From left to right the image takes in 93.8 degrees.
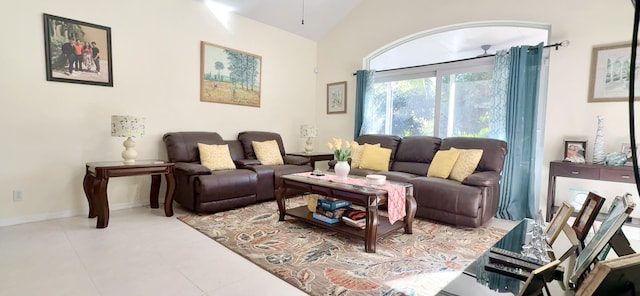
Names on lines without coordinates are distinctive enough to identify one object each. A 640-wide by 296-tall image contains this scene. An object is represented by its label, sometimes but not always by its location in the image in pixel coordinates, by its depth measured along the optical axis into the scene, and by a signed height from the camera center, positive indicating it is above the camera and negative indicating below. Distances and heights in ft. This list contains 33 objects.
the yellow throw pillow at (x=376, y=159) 13.88 -1.43
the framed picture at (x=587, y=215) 4.30 -1.24
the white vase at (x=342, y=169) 10.36 -1.44
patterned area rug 6.66 -3.45
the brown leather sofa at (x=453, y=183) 10.14 -1.96
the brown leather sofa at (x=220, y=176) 11.41 -2.08
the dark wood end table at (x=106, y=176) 9.71 -1.85
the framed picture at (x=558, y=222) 4.83 -1.51
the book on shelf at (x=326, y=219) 9.45 -2.94
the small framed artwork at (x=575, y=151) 10.66 -0.66
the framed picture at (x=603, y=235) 3.02 -1.09
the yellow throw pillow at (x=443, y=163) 11.85 -1.36
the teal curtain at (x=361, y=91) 16.66 +2.05
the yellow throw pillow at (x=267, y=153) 15.06 -1.38
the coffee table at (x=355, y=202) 8.27 -2.25
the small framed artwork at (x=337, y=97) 18.17 +1.84
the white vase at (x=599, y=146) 10.18 -0.45
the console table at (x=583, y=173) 9.45 -1.33
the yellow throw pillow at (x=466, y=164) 11.41 -1.32
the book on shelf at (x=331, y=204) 9.62 -2.50
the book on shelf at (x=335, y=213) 9.51 -2.75
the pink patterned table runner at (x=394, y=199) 8.71 -2.08
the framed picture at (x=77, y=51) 10.47 +2.57
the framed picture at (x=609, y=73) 10.23 +2.10
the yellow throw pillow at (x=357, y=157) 14.52 -1.44
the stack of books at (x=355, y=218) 9.00 -2.80
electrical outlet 10.12 -2.54
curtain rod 11.20 +3.31
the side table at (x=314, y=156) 16.28 -1.64
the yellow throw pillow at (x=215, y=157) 12.92 -1.45
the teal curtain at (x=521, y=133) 11.75 -0.08
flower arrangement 10.41 -0.90
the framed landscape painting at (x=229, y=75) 14.51 +2.54
